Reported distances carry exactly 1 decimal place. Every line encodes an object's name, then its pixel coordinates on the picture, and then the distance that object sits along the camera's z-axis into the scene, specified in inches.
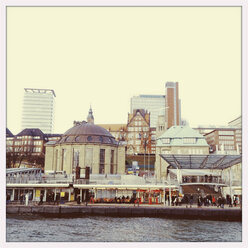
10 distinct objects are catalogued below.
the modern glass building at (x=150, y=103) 7248.5
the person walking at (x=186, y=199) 1338.3
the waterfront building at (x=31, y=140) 4104.3
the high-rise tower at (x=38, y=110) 6107.3
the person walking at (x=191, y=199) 1317.4
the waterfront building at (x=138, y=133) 4171.5
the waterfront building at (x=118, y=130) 4399.6
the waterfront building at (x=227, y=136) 3929.6
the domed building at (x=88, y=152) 2214.6
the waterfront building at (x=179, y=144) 2312.0
